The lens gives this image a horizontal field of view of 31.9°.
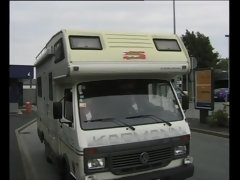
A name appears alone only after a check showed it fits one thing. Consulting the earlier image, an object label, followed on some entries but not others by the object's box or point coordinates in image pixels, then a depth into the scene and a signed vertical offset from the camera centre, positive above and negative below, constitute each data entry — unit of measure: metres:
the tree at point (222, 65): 70.43 +4.51
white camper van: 5.93 -0.28
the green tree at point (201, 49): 63.59 +6.10
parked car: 42.21 -0.60
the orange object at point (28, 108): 36.91 -1.62
